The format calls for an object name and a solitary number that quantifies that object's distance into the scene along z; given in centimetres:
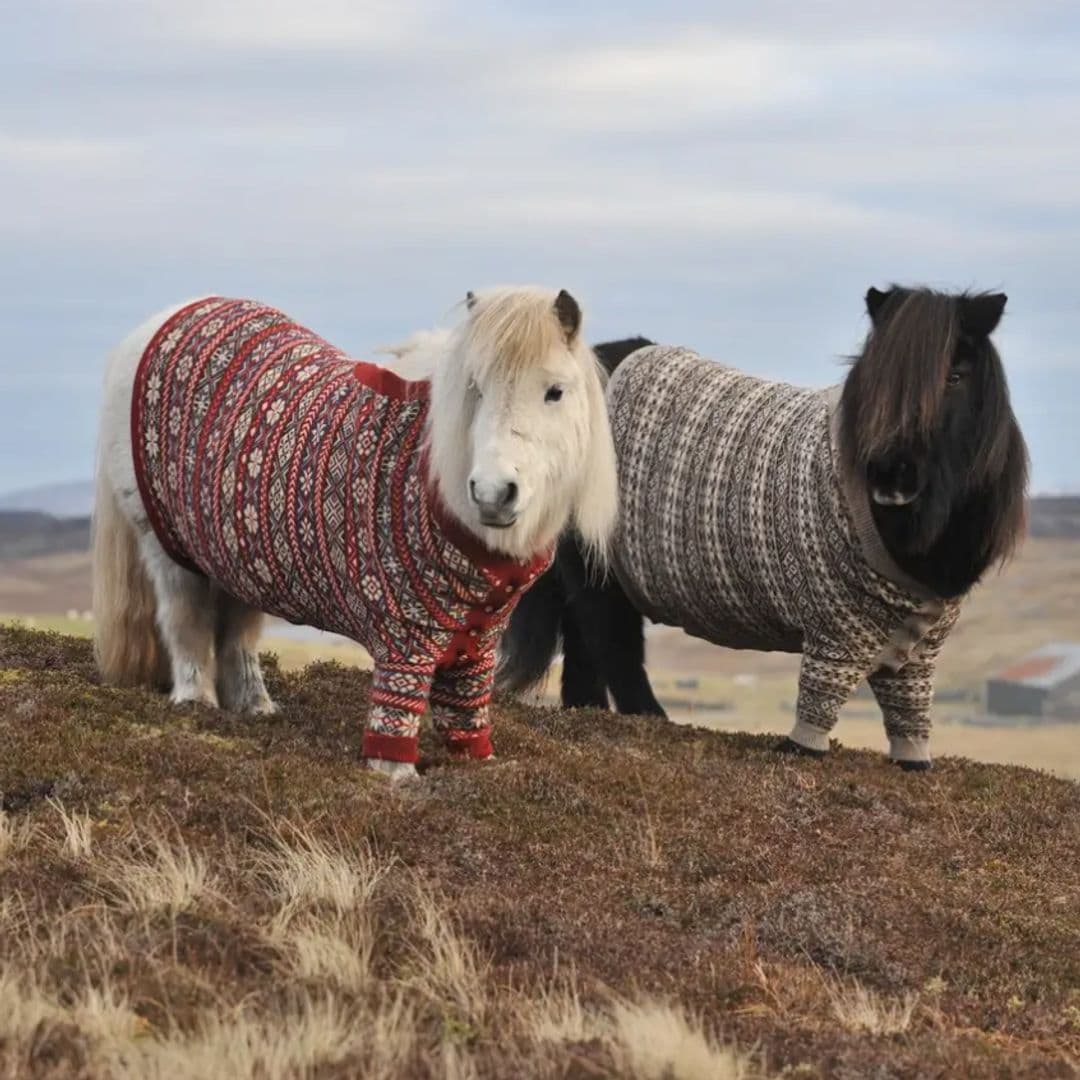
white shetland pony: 684
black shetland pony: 830
